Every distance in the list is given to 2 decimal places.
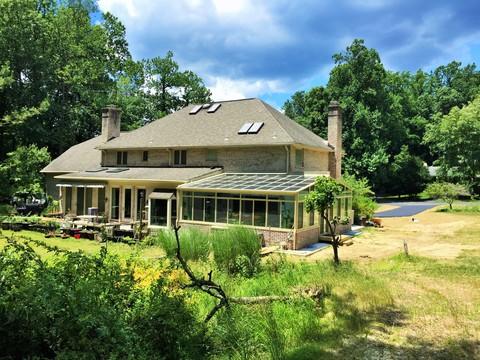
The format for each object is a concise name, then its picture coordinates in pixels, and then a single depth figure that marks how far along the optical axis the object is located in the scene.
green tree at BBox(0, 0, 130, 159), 33.78
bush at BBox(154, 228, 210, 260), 12.03
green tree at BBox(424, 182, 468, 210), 36.78
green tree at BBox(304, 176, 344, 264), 13.70
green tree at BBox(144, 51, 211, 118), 48.25
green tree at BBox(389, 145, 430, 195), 48.53
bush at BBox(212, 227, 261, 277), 11.25
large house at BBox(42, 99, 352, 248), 18.30
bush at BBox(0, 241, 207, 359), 4.49
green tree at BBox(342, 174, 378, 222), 27.03
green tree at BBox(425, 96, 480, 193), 42.44
